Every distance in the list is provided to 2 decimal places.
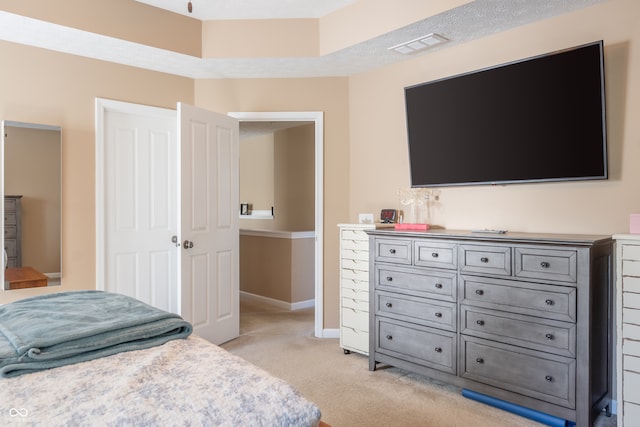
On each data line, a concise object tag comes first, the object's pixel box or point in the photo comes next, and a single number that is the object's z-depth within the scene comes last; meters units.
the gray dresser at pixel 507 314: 2.35
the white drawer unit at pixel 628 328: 2.23
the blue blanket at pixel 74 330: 1.33
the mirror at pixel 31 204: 3.17
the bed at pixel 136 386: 1.07
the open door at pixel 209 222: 3.64
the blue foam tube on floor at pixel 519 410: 2.44
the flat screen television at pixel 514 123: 2.60
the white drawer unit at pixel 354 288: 3.55
